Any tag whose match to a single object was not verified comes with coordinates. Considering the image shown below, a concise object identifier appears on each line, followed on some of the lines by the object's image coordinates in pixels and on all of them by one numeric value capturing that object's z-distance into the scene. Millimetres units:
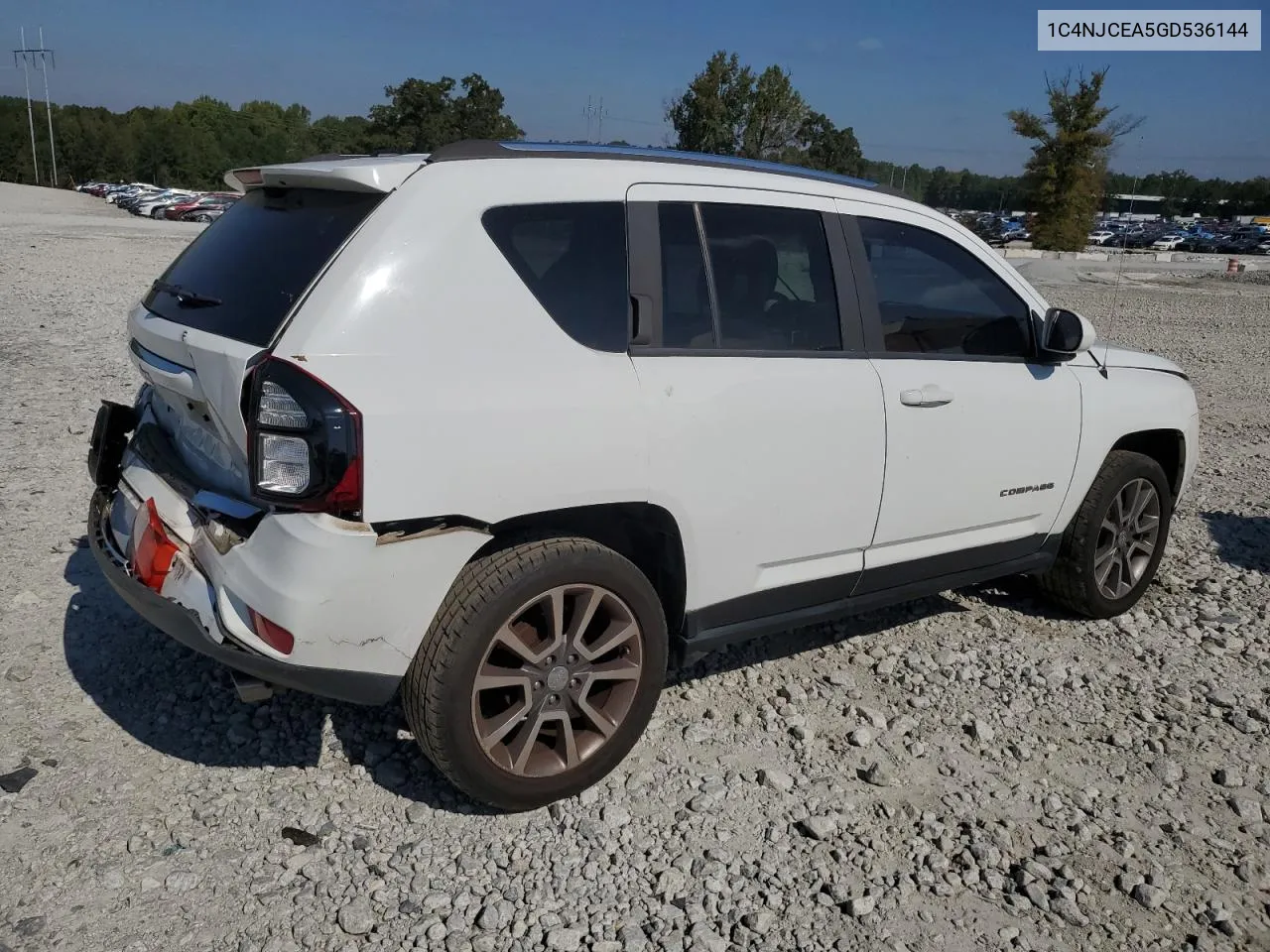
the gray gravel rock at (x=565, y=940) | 2771
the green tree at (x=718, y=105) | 54562
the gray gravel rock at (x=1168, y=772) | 3688
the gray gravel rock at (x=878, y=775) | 3602
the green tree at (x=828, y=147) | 57844
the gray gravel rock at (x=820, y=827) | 3281
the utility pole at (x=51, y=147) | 100375
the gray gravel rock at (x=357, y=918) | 2791
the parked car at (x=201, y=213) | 50959
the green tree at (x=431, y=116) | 71812
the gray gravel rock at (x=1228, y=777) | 3684
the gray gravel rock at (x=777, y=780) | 3541
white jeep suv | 2811
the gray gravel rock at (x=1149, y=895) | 3027
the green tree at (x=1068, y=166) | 45312
